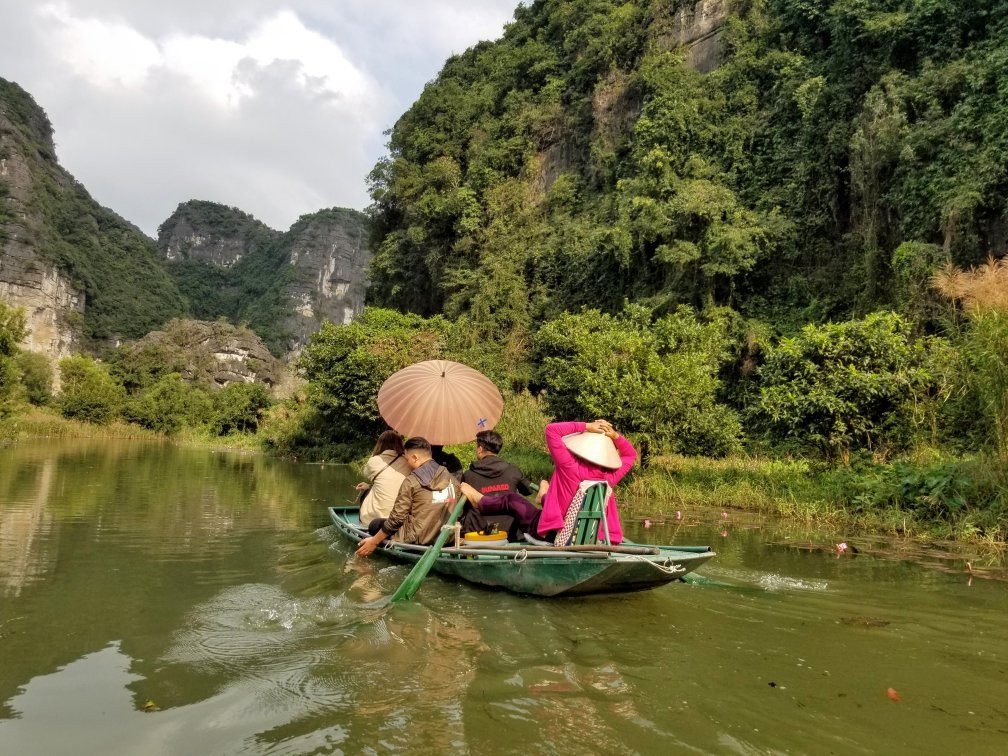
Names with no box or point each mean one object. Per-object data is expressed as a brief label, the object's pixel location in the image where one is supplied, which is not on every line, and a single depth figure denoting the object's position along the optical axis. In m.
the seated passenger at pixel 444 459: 7.22
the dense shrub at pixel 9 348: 19.72
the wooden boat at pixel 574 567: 4.77
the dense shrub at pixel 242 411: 39.16
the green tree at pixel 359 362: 20.80
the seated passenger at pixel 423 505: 6.12
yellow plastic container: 5.85
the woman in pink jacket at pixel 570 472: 5.50
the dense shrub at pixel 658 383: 11.20
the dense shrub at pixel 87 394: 37.62
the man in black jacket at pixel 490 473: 6.11
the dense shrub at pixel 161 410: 40.50
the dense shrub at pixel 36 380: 38.97
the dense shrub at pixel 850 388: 9.11
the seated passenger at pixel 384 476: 7.04
